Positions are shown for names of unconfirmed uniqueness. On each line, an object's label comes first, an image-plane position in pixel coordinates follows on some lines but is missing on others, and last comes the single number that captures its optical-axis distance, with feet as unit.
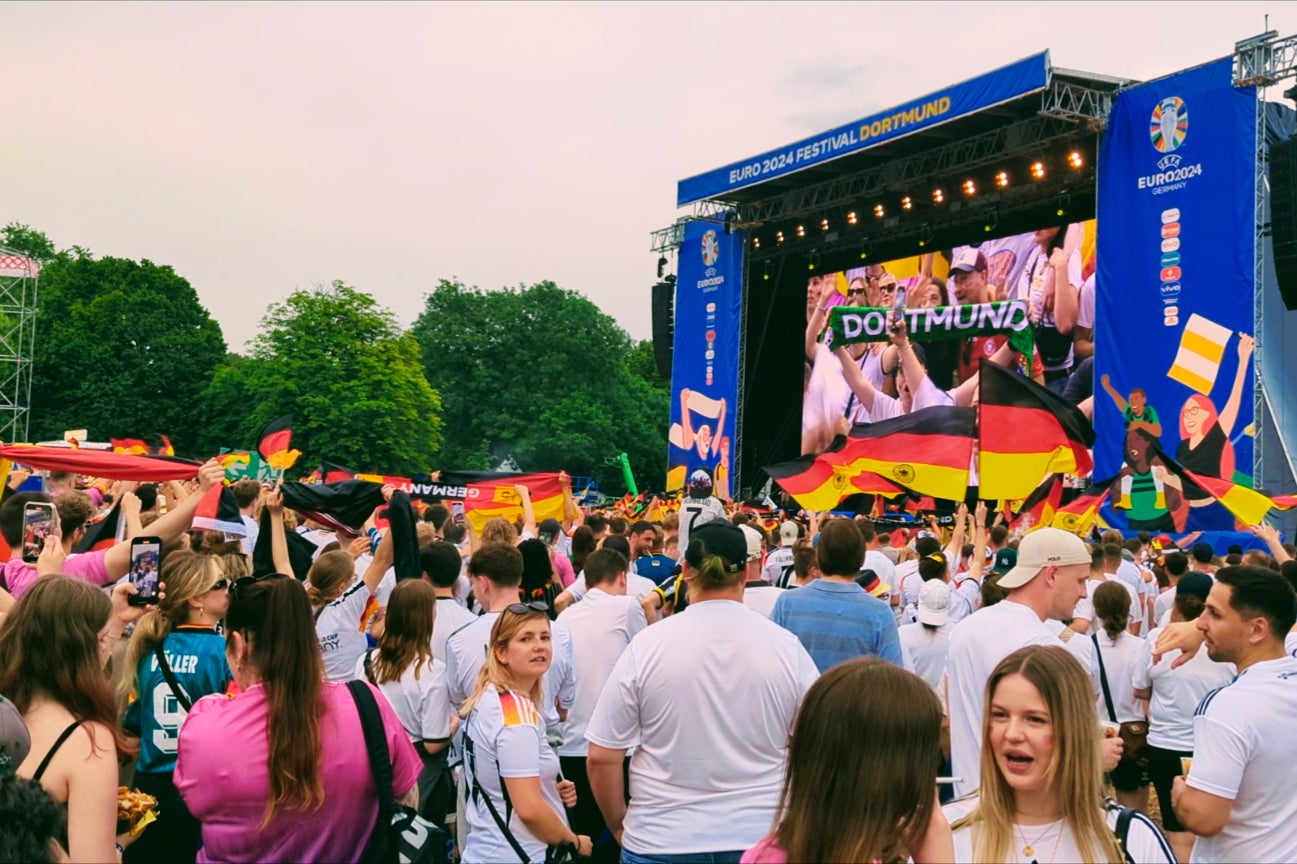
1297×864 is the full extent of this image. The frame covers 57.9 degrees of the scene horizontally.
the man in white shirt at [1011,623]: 13.67
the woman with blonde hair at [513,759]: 11.66
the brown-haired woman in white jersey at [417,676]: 16.84
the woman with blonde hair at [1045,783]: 7.77
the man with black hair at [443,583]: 18.67
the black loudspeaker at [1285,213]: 50.67
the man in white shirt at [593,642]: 18.90
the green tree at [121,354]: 159.63
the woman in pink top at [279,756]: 9.73
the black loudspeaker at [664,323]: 107.86
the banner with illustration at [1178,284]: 58.54
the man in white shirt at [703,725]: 11.86
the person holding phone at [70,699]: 9.49
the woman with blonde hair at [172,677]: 13.41
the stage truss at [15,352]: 147.43
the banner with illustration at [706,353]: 96.07
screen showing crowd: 72.38
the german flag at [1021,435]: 36.45
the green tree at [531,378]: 180.55
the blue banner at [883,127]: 69.13
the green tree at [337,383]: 153.48
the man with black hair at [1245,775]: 11.11
